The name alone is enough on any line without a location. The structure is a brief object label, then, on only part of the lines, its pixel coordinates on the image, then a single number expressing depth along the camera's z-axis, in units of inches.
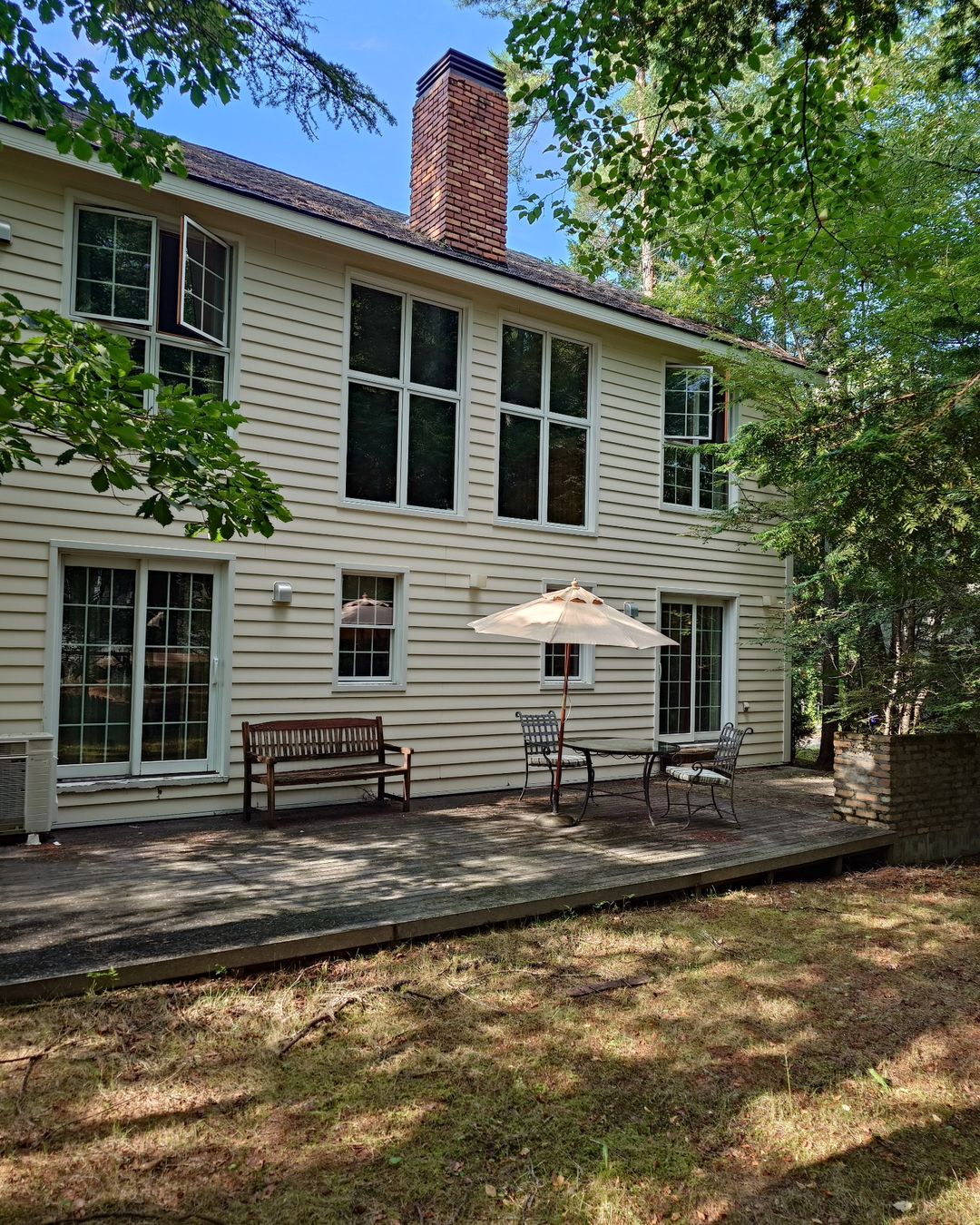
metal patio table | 269.6
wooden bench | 263.9
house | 257.6
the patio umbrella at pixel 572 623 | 253.6
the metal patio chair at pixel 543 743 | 295.1
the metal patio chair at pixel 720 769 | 268.7
